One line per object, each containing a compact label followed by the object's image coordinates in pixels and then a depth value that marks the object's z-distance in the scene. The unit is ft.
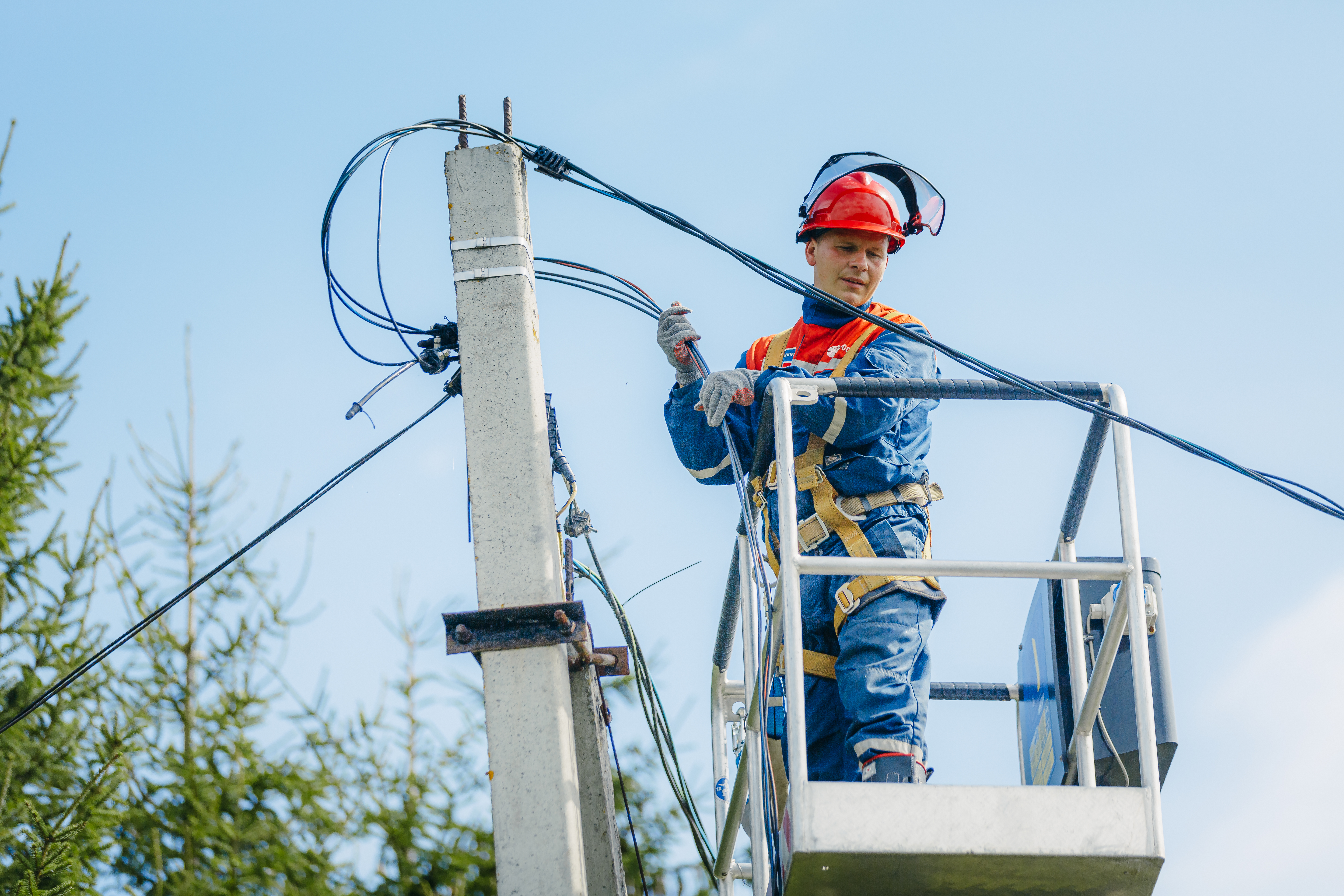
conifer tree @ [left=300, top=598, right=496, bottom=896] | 60.03
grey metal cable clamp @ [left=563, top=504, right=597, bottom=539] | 33.78
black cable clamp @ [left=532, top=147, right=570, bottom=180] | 31.58
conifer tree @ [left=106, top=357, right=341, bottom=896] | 58.54
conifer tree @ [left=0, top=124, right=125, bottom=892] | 58.03
